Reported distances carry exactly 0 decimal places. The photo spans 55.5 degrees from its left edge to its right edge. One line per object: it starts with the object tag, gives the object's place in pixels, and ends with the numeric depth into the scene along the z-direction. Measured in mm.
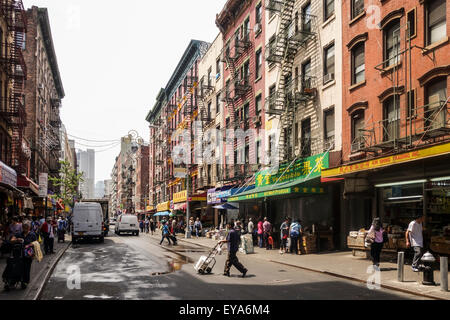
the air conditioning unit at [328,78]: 22550
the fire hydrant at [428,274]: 11258
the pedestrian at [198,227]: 39344
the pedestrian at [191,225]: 41644
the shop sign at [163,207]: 60691
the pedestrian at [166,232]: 28931
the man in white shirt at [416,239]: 13547
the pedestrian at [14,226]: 14275
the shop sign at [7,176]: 18338
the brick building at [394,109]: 15367
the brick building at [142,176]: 94894
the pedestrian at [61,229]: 30314
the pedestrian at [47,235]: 21047
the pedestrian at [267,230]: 25059
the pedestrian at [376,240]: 14281
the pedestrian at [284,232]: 22406
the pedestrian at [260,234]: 26062
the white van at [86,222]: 29078
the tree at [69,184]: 54844
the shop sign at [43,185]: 28781
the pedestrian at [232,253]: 13523
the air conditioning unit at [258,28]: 32125
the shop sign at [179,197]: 47988
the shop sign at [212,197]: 36556
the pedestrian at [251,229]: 27528
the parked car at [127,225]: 42625
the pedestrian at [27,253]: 11023
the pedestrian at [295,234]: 21312
